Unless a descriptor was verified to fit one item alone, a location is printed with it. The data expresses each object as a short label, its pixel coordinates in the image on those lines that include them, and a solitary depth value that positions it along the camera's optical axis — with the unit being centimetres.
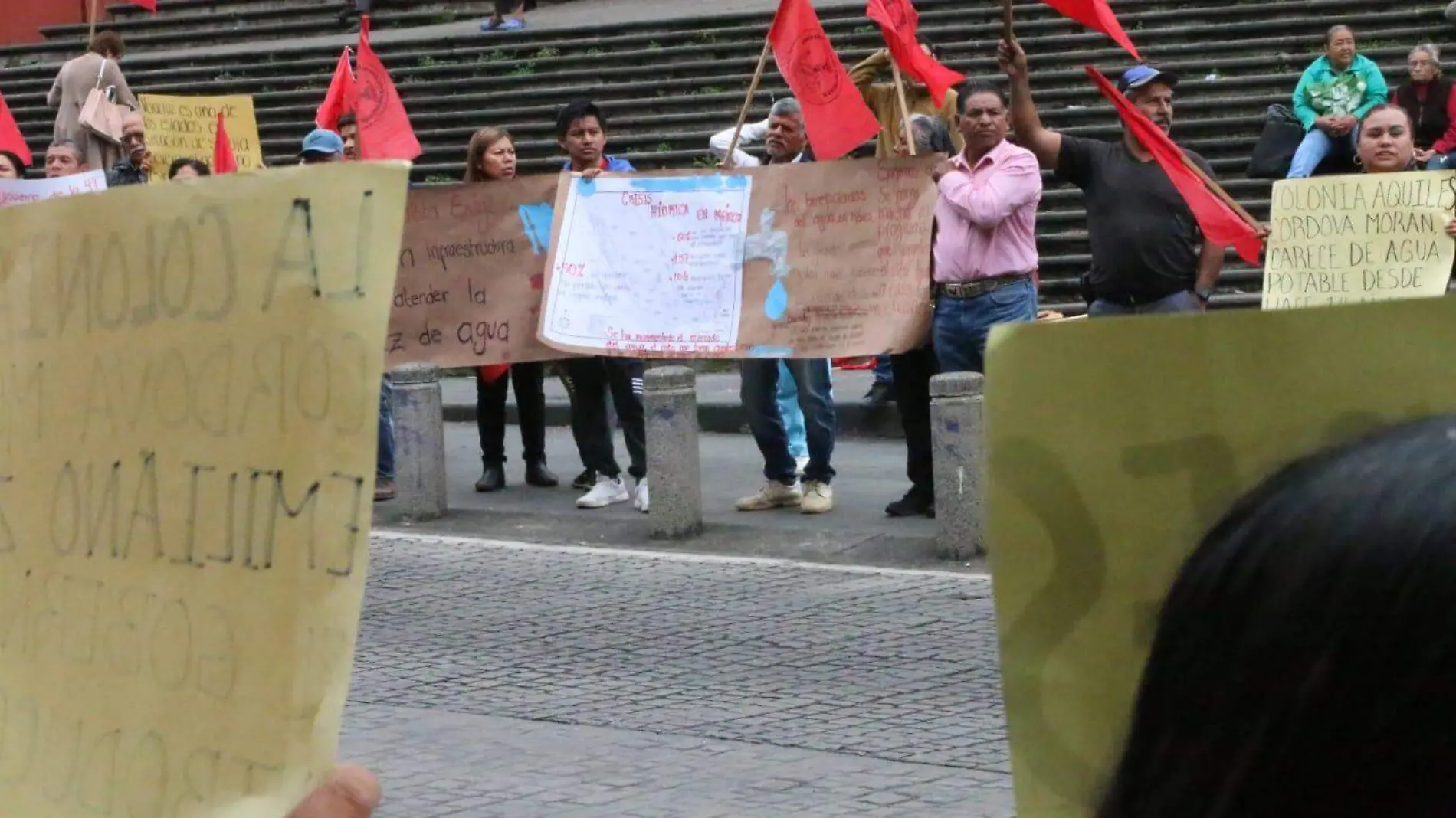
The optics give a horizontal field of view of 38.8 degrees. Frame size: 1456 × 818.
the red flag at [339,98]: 1164
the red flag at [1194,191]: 766
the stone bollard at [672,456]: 884
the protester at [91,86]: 1602
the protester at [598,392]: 962
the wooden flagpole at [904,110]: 880
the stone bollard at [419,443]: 965
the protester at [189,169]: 1163
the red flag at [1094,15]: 797
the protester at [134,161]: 1346
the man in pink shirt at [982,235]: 829
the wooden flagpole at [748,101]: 927
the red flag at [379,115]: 1145
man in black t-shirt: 797
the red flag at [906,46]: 919
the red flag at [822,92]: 920
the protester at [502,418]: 1040
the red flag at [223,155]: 1227
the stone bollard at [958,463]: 800
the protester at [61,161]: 1251
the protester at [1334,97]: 1330
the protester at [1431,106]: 1348
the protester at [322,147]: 1075
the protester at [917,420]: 913
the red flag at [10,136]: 1352
